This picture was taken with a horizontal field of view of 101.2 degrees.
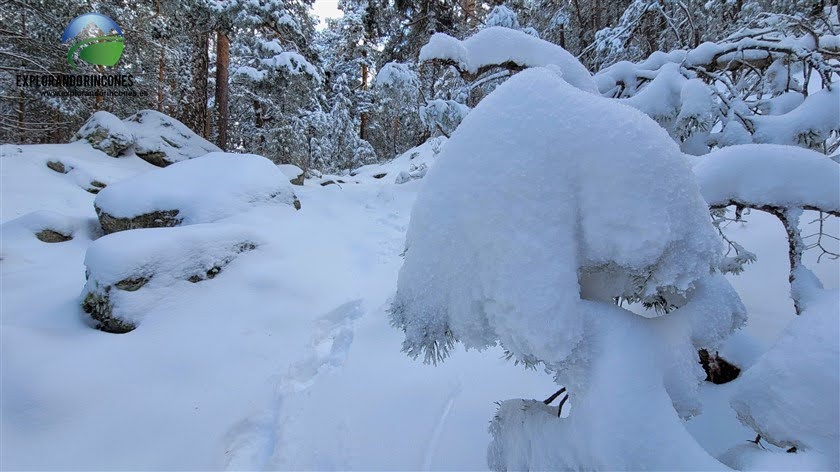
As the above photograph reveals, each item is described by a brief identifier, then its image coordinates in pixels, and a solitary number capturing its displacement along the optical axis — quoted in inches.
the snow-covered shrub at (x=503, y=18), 249.0
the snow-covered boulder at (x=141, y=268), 138.4
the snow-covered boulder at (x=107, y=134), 392.2
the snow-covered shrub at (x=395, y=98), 178.5
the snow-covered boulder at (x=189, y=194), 210.8
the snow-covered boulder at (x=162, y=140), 415.8
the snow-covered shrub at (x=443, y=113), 161.8
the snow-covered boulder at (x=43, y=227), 219.1
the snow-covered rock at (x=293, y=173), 399.2
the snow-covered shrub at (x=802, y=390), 38.0
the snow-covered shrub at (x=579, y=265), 41.4
